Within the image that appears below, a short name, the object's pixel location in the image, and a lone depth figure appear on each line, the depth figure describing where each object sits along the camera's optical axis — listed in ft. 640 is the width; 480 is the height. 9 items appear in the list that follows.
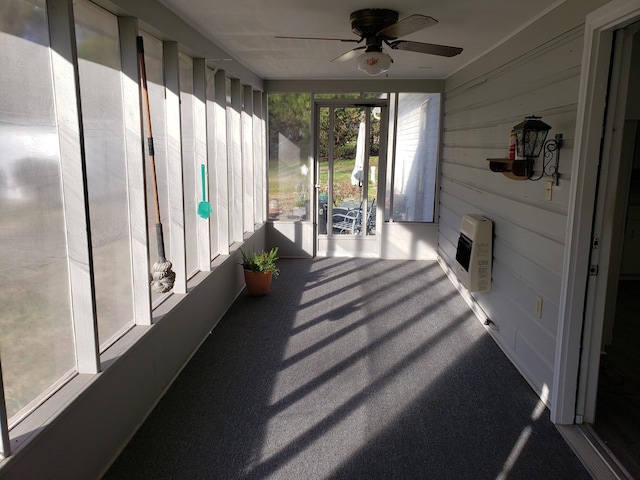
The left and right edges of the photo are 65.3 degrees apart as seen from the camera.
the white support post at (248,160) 18.63
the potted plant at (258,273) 16.60
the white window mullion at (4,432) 5.53
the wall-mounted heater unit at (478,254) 13.64
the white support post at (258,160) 20.45
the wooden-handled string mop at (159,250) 8.38
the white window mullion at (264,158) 21.27
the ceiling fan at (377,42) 9.95
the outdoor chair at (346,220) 22.88
